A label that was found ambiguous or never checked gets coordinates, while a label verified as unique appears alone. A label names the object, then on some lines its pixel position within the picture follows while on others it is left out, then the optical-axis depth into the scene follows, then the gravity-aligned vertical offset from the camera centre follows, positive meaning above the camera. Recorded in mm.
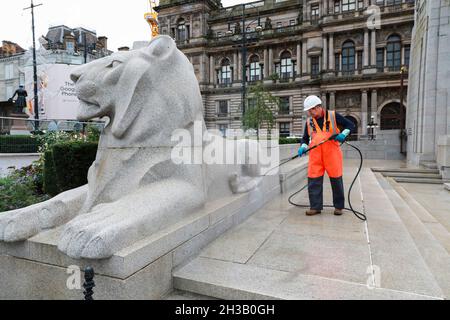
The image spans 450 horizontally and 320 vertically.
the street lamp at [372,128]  27488 +1225
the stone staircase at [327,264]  2219 -1066
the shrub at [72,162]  4980 -336
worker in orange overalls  4297 -155
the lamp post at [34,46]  22891 +7192
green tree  25984 +2421
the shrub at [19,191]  4772 -866
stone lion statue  2770 +25
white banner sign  33219 +5127
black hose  4218 -1056
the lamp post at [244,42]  17691 +5617
